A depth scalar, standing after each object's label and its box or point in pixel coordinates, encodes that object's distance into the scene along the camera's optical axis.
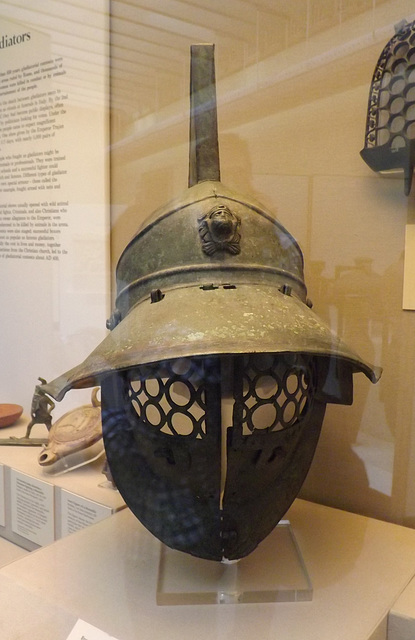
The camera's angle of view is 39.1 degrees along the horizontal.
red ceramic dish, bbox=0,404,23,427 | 1.67
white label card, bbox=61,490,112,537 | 1.26
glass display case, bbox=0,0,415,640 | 1.18
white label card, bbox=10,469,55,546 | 1.36
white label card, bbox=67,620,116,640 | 0.82
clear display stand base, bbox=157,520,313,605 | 0.91
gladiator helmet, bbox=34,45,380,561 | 0.84
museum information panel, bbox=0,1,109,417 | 1.53
